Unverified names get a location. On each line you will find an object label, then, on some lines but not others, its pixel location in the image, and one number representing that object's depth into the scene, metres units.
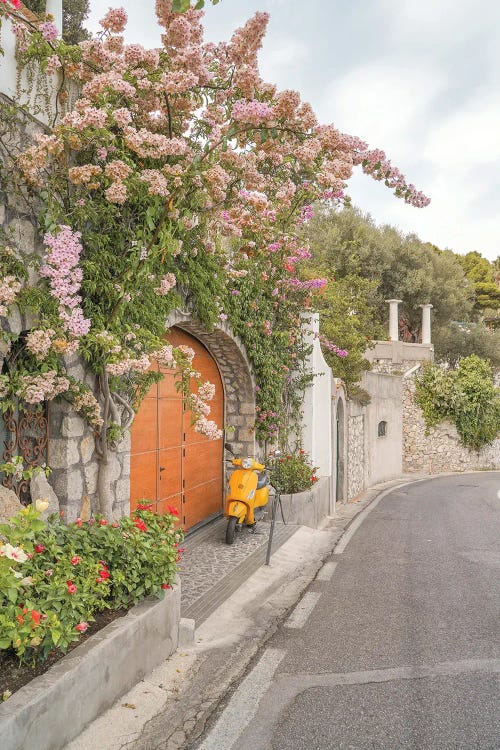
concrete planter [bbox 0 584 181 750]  2.80
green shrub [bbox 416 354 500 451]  23.44
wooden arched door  7.24
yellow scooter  7.92
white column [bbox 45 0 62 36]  5.07
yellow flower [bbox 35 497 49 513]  3.28
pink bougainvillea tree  4.56
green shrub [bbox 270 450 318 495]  9.86
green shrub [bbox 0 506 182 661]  3.10
